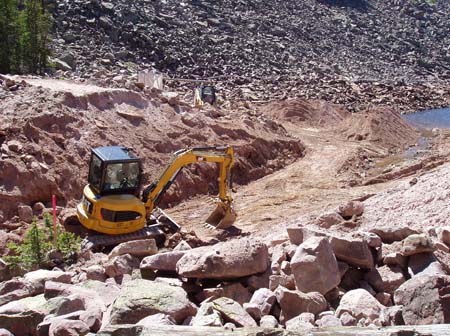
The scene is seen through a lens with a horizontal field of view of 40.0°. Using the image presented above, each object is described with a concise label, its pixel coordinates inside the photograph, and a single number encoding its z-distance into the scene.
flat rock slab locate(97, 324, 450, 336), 3.98
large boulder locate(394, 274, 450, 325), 4.47
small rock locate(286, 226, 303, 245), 6.67
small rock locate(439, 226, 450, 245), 6.67
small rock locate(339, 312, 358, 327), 4.73
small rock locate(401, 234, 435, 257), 5.77
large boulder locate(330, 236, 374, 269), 5.86
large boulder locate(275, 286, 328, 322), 5.16
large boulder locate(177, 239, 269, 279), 5.84
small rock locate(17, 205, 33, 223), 12.06
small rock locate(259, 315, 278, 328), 4.92
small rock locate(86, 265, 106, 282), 7.04
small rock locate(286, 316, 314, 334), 4.60
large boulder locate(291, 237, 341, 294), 5.50
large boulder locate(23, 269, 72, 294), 6.35
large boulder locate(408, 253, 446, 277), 5.54
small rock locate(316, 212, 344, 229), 9.22
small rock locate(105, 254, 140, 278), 7.10
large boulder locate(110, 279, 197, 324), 4.98
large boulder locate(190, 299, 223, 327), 4.72
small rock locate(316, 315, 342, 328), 4.68
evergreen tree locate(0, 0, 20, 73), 22.17
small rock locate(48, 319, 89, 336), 4.77
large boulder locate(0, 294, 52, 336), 5.30
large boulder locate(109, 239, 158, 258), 8.02
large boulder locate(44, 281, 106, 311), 5.54
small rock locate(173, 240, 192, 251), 8.35
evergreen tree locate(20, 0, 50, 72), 23.11
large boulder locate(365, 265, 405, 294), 5.67
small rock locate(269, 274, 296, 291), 5.72
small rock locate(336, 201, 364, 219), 9.91
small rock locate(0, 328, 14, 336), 5.06
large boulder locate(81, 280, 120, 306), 5.98
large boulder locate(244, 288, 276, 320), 5.19
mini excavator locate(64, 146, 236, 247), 10.44
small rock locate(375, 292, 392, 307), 5.43
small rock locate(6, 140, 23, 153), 13.16
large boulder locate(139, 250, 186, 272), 6.39
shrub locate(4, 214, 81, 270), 8.53
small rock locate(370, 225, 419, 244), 6.64
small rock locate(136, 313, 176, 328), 4.56
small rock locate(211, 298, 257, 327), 4.82
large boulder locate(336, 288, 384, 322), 4.88
